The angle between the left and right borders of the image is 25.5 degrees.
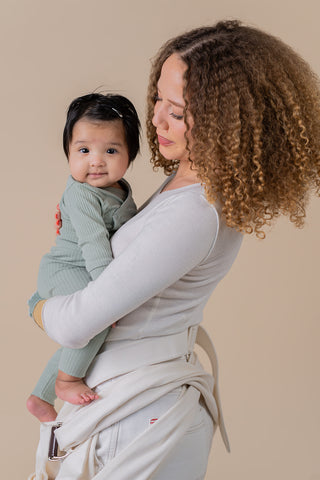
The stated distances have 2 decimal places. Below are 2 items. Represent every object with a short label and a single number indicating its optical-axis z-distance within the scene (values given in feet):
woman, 5.29
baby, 6.23
